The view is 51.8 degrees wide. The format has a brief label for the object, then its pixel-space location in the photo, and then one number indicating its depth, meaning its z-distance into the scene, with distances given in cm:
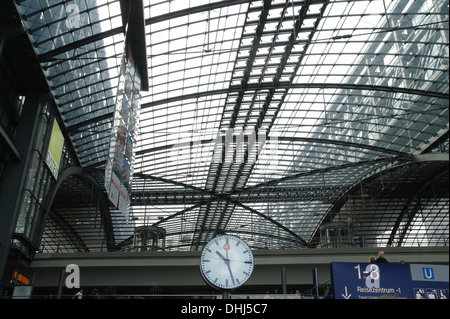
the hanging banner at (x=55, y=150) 3059
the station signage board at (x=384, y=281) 575
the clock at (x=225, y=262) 619
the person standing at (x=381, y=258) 820
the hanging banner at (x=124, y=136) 1620
